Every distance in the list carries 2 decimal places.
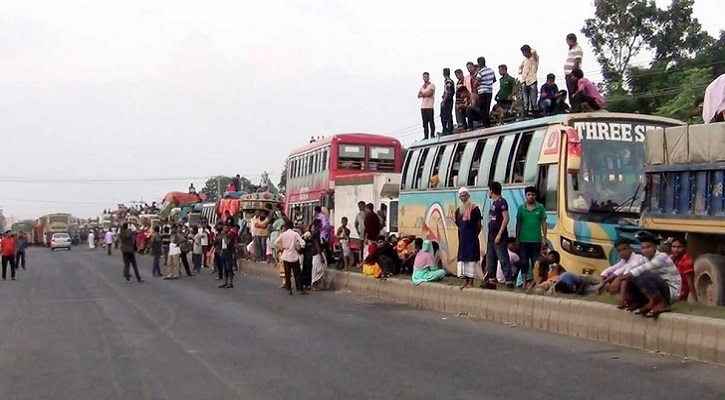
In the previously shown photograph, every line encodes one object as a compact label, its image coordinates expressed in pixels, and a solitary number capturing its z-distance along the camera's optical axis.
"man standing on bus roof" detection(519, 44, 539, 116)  18.45
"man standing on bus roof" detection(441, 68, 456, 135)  21.51
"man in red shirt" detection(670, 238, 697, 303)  12.88
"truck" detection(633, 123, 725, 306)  12.37
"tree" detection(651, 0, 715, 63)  49.22
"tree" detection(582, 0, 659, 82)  49.44
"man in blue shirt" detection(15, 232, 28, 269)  38.72
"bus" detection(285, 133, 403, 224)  34.22
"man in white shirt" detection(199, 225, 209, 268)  35.35
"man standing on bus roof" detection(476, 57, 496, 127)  19.94
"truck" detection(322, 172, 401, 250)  26.48
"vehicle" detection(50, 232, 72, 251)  80.12
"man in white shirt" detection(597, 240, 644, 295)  12.34
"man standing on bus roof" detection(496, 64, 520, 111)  19.73
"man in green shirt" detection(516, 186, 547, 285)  15.34
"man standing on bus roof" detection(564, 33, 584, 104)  17.09
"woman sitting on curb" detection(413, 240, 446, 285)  18.66
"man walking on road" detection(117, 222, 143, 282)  29.77
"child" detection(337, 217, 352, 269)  25.12
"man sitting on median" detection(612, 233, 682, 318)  11.11
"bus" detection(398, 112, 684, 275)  15.66
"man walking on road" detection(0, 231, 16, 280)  33.47
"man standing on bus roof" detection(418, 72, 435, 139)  22.88
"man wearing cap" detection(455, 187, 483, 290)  16.52
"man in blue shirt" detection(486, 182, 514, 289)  15.64
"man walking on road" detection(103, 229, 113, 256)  62.09
